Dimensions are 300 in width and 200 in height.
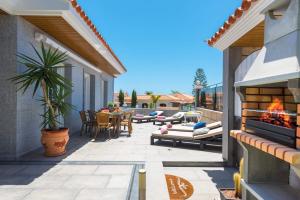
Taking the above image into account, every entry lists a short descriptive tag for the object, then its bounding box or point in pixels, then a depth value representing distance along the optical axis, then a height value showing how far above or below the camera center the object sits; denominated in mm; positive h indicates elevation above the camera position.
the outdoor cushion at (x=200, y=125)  6838 -851
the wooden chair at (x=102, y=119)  6893 -663
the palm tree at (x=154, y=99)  24875 +335
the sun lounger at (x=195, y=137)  5781 -1157
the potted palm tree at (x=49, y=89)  4362 +291
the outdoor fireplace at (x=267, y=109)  2317 -107
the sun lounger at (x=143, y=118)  12964 -1164
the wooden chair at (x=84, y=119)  7497 -734
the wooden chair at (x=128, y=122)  7780 -868
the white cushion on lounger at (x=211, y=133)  5688 -974
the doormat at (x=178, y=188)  3447 -1709
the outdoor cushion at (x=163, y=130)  6496 -998
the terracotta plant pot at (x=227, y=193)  3050 -1545
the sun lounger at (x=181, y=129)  7119 -1052
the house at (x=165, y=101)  44368 +163
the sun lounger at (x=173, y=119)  12017 -1137
